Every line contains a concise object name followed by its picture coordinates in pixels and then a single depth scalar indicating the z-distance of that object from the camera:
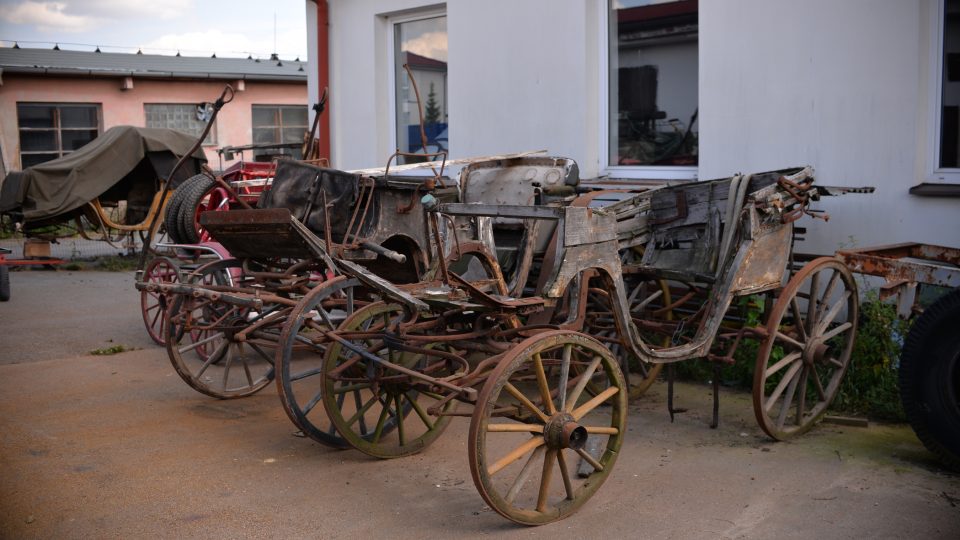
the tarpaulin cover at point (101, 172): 12.80
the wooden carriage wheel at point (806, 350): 4.96
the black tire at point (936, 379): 4.55
